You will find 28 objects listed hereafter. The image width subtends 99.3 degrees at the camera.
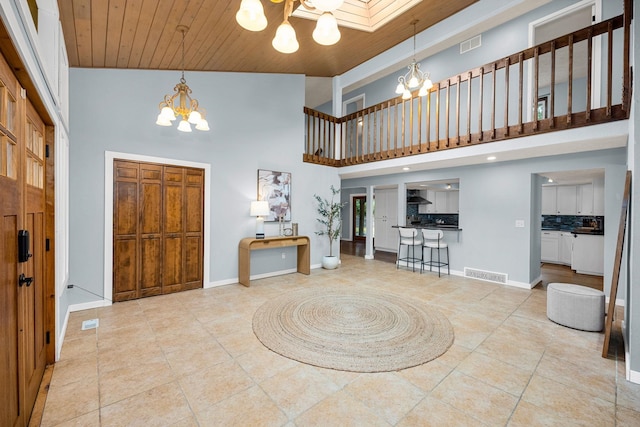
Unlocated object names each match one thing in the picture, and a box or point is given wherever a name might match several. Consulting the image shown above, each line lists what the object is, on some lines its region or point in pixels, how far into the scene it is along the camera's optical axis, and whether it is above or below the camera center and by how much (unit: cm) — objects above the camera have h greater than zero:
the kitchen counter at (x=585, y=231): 563 -39
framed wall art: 538 +38
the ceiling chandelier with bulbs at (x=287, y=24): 158 +121
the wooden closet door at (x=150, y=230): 416 -32
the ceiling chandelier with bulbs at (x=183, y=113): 315 +115
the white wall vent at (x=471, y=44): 563 +356
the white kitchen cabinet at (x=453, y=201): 846 +34
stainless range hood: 830 +36
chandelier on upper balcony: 383 +186
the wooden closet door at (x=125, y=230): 396 -30
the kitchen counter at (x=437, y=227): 581 -36
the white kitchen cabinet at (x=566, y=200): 668 +32
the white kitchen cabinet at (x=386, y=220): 908 -29
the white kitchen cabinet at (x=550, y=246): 673 -85
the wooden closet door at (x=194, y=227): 457 -30
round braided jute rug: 254 -137
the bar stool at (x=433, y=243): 564 -66
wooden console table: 486 -68
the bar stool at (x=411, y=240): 601 -66
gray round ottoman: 310 -111
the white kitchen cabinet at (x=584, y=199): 636 +33
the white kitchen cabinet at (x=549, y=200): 702 +34
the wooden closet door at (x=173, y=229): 437 -32
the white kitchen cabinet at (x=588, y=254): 557 -87
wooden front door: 140 -30
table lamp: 499 -3
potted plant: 631 -25
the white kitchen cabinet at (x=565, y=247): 645 -84
